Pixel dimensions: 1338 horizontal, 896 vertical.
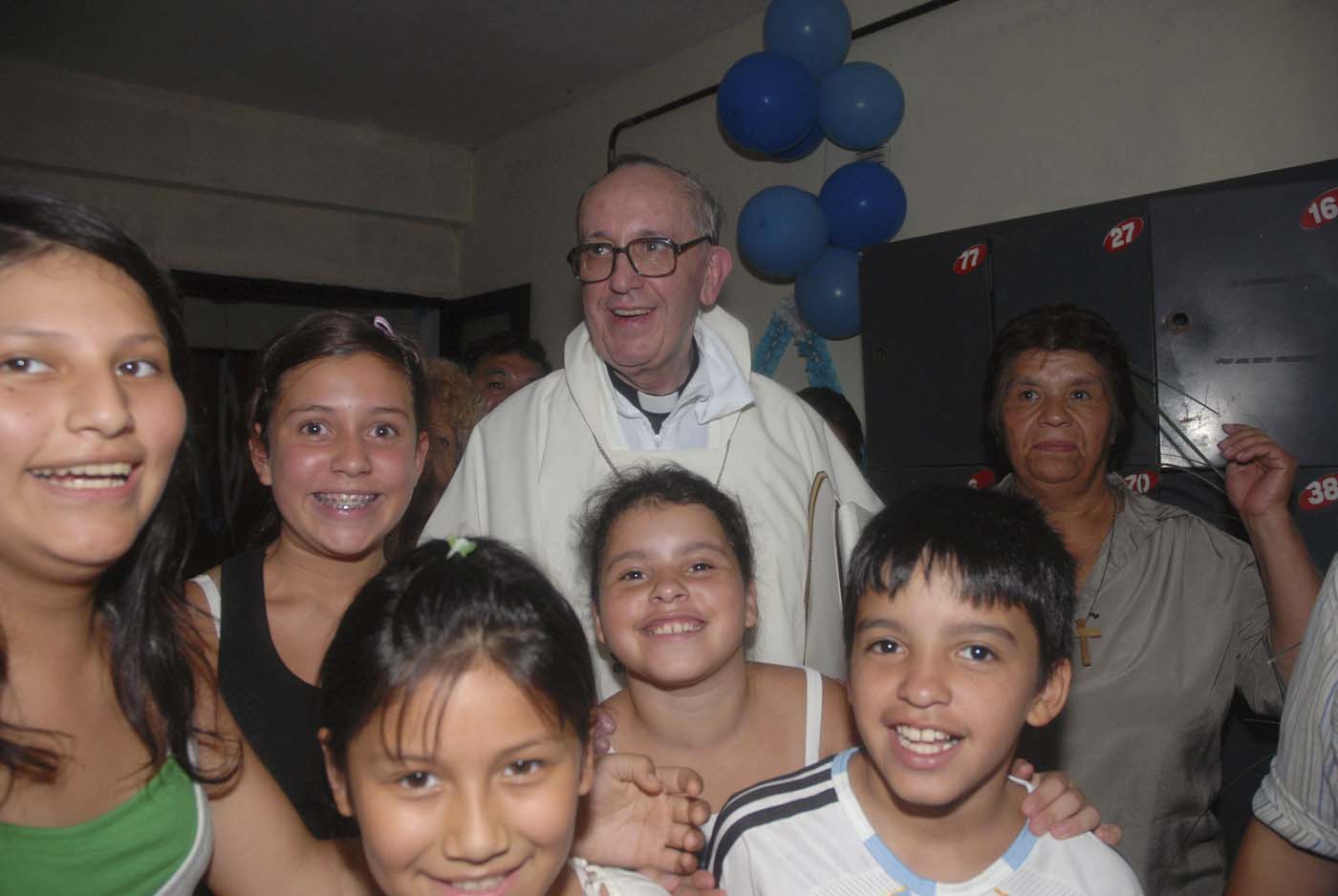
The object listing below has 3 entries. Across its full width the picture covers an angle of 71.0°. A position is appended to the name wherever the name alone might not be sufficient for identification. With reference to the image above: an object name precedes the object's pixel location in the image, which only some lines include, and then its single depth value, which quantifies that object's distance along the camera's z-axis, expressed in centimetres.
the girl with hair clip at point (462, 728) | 114
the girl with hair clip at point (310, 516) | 167
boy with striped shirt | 138
